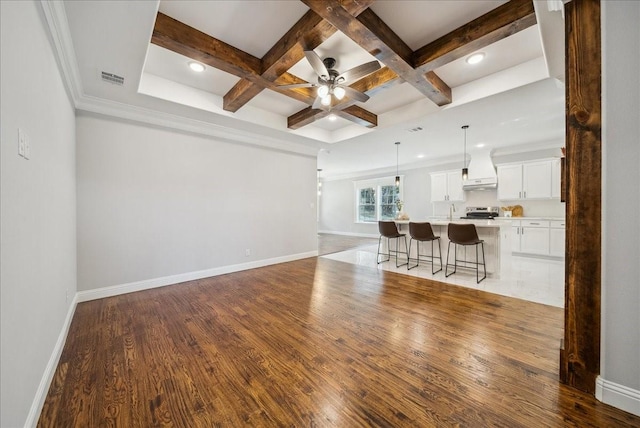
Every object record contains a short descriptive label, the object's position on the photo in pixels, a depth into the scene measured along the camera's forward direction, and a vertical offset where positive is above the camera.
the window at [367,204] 9.70 +0.27
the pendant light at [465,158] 4.63 +1.47
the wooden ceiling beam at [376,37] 1.84 +1.59
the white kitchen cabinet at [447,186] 6.87 +0.72
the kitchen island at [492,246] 4.03 -0.64
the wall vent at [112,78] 2.68 +1.55
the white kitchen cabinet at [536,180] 5.43 +0.71
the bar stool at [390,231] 4.93 -0.42
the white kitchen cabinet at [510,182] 5.84 +0.72
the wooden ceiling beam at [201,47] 2.20 +1.66
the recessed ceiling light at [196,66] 2.90 +1.81
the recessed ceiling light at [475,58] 2.73 +1.79
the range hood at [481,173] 6.00 +0.96
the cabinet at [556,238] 5.09 -0.62
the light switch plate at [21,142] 1.25 +0.38
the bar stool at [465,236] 3.80 -0.41
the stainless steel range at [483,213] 6.12 -0.07
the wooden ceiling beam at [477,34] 2.01 +1.65
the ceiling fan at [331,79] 2.42 +1.48
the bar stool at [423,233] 4.36 -0.41
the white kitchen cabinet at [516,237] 5.71 -0.65
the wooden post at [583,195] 1.49 +0.09
